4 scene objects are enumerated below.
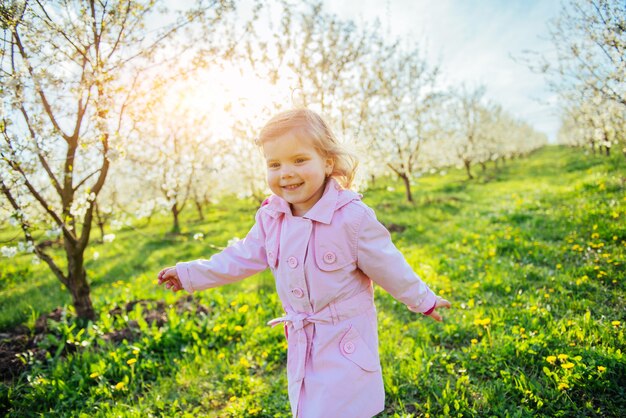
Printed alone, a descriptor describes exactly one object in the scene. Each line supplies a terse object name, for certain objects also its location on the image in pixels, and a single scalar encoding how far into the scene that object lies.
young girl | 1.64
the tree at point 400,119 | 11.72
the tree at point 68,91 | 2.92
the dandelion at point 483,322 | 3.03
